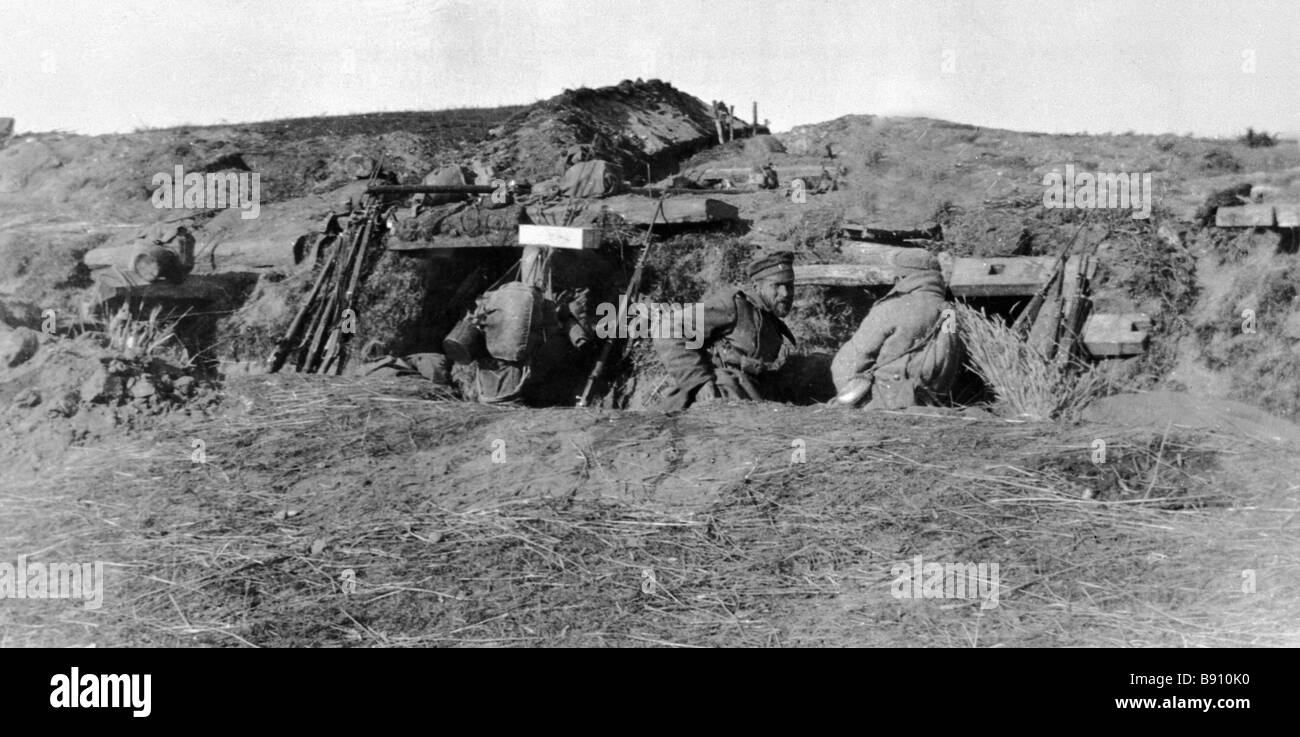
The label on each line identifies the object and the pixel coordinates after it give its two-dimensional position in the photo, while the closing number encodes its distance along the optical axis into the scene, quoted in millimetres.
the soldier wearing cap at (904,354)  9773
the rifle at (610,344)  11273
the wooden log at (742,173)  15029
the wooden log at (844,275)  11383
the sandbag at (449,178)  12945
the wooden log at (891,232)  12055
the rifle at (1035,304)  10508
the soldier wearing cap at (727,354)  10289
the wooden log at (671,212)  12211
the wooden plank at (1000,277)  10852
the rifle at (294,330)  11047
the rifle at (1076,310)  10281
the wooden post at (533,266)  11594
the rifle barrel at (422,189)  12484
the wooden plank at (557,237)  11359
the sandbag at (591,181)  13141
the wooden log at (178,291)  11805
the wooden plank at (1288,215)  10695
